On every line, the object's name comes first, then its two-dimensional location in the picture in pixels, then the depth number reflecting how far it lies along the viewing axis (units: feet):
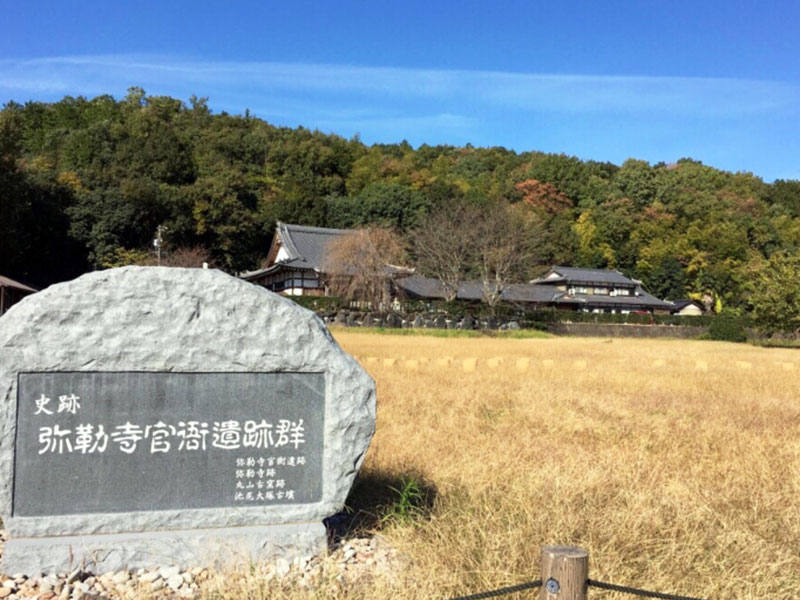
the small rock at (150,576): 11.05
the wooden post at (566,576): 7.79
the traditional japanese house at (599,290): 160.66
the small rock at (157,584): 10.76
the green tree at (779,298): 97.09
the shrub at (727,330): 115.34
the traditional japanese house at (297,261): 126.41
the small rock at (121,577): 11.02
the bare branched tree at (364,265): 113.70
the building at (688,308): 171.32
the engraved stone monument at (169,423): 11.16
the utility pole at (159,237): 107.52
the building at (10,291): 73.16
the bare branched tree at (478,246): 120.67
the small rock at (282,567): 11.27
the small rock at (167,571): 11.23
